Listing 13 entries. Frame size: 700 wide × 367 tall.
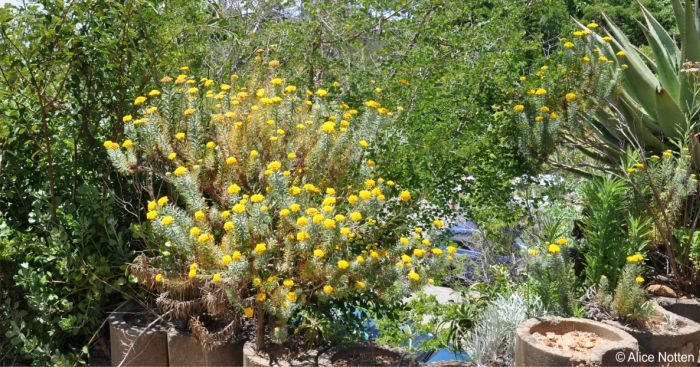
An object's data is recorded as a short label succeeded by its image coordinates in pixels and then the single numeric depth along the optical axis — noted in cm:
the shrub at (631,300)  301
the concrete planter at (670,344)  291
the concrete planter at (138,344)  320
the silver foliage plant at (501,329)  304
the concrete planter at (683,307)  340
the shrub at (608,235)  324
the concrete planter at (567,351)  258
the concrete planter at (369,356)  281
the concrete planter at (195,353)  304
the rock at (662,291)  353
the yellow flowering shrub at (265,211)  275
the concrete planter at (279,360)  276
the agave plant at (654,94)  420
